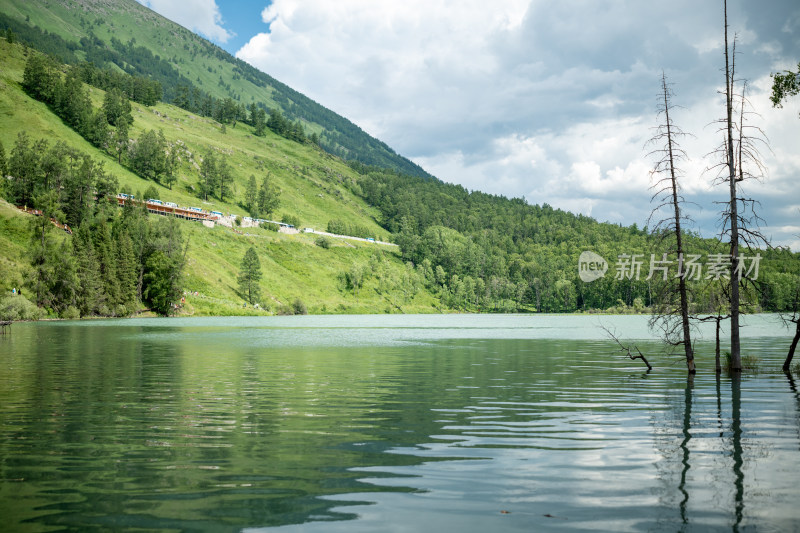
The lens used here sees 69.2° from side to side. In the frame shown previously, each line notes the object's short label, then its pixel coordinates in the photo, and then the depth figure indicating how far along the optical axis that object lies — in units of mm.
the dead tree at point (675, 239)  33000
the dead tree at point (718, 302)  32369
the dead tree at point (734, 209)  31516
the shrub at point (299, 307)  179875
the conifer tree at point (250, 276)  170125
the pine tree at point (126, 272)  137125
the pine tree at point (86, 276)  123875
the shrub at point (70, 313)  120100
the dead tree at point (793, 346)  30938
